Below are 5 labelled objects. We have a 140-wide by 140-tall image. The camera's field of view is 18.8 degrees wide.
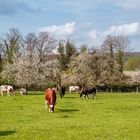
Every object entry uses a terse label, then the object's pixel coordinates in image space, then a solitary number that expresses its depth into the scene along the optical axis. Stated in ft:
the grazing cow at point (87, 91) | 167.04
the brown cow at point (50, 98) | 91.46
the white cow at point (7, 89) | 187.93
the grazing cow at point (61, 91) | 167.16
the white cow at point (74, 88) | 259.45
